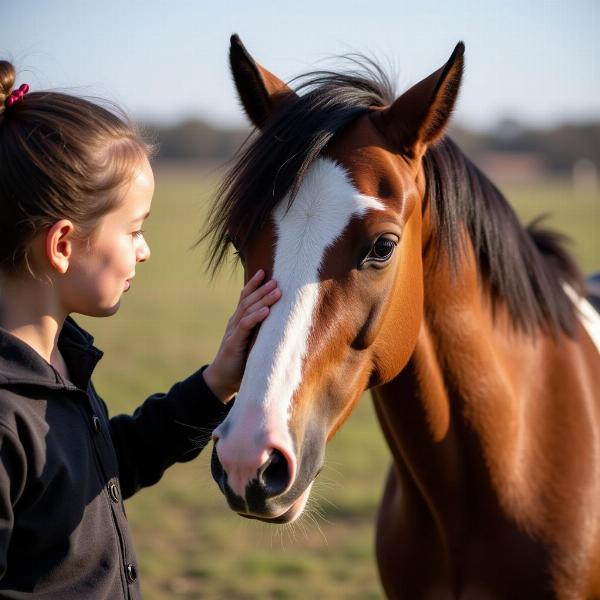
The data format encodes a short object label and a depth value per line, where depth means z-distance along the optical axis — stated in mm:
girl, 1602
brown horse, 1768
